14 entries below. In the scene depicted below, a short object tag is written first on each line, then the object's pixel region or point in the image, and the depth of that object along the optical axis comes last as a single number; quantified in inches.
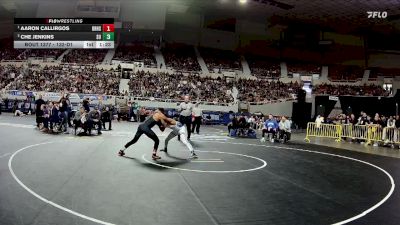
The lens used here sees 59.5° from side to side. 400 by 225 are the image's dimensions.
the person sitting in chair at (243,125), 747.4
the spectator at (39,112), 678.7
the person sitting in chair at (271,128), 687.7
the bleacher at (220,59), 1654.5
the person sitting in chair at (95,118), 636.6
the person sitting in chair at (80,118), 603.1
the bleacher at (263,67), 1695.4
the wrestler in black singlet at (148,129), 396.8
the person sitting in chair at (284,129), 692.7
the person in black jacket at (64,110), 633.6
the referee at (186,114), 607.5
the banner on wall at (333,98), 1261.1
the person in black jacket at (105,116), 749.9
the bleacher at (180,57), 1596.9
